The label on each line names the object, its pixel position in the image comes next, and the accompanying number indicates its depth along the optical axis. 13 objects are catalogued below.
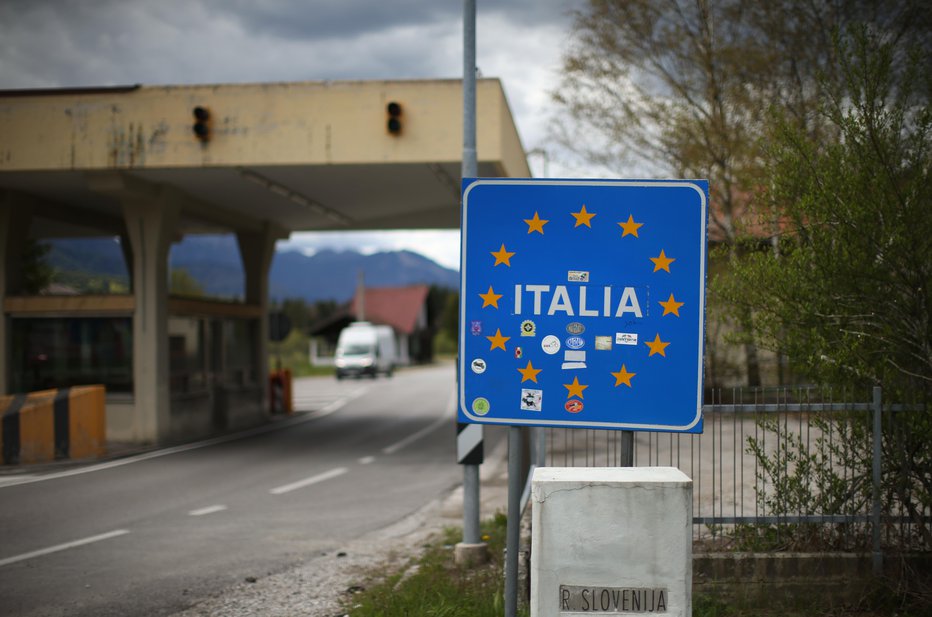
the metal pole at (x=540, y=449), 6.92
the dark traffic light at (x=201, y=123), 15.16
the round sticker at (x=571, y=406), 4.20
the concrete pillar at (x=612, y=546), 3.82
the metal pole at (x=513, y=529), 4.28
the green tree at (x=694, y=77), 19.09
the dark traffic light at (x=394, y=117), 14.80
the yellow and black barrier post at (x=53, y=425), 14.05
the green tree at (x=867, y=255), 5.42
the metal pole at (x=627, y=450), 4.27
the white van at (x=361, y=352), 48.53
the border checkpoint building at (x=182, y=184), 15.05
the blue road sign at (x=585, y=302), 4.16
